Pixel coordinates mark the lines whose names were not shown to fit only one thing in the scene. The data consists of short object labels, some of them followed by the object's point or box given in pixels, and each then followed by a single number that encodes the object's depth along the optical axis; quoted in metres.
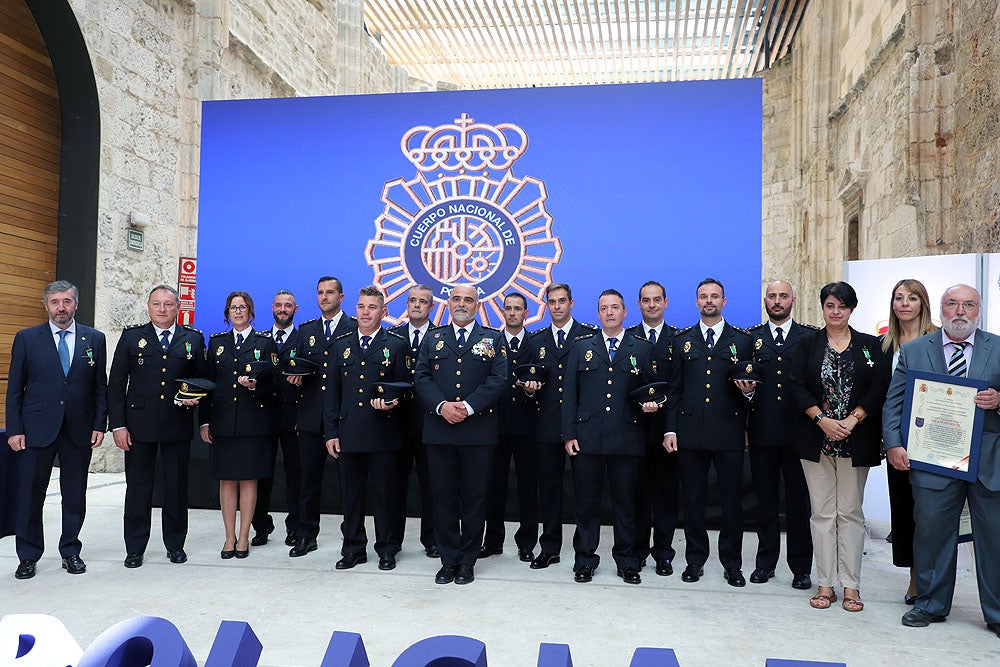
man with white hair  3.54
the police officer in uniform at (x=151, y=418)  4.52
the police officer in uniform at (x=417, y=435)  4.90
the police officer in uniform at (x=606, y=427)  4.32
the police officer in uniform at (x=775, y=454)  4.29
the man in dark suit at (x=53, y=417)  4.37
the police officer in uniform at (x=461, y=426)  4.31
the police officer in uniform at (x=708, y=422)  4.30
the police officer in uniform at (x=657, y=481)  4.57
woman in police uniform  4.71
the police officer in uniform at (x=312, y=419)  4.91
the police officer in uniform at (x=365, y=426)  4.53
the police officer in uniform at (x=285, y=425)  5.07
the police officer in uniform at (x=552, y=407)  4.73
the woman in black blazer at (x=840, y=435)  3.83
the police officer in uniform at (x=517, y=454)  4.93
